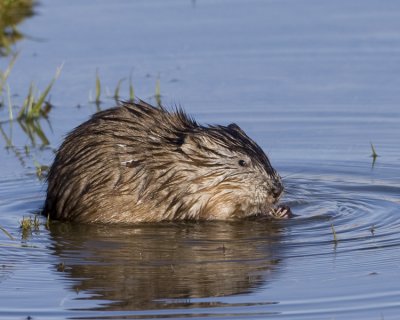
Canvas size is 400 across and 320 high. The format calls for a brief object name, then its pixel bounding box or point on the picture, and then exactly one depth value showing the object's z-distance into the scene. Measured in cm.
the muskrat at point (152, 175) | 920
